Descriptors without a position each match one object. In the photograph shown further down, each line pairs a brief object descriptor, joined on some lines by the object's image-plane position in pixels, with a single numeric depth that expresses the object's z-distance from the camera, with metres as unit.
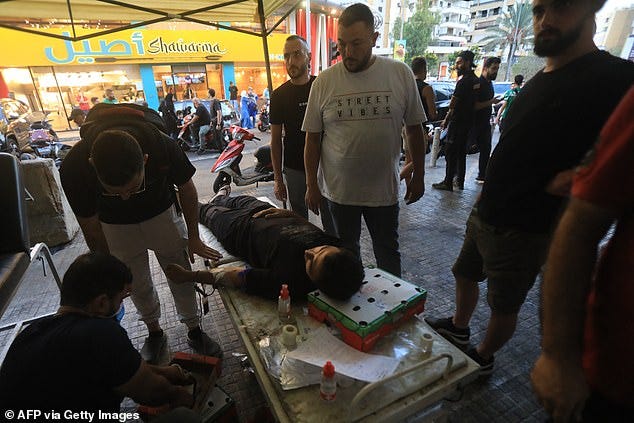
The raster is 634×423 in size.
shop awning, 2.84
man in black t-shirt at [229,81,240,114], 11.99
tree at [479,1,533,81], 27.20
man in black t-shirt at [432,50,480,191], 4.30
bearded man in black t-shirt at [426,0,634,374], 1.17
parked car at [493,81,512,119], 13.44
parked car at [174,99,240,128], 10.91
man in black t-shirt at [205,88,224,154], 8.21
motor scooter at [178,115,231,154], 8.24
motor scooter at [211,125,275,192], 5.03
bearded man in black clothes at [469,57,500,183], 4.47
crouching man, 1.01
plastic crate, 1.26
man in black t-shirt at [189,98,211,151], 8.05
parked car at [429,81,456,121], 8.60
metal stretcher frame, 1.05
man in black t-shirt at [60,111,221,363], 1.40
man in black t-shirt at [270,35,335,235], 2.51
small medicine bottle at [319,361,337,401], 1.07
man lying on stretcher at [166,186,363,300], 1.42
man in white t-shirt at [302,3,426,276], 1.88
